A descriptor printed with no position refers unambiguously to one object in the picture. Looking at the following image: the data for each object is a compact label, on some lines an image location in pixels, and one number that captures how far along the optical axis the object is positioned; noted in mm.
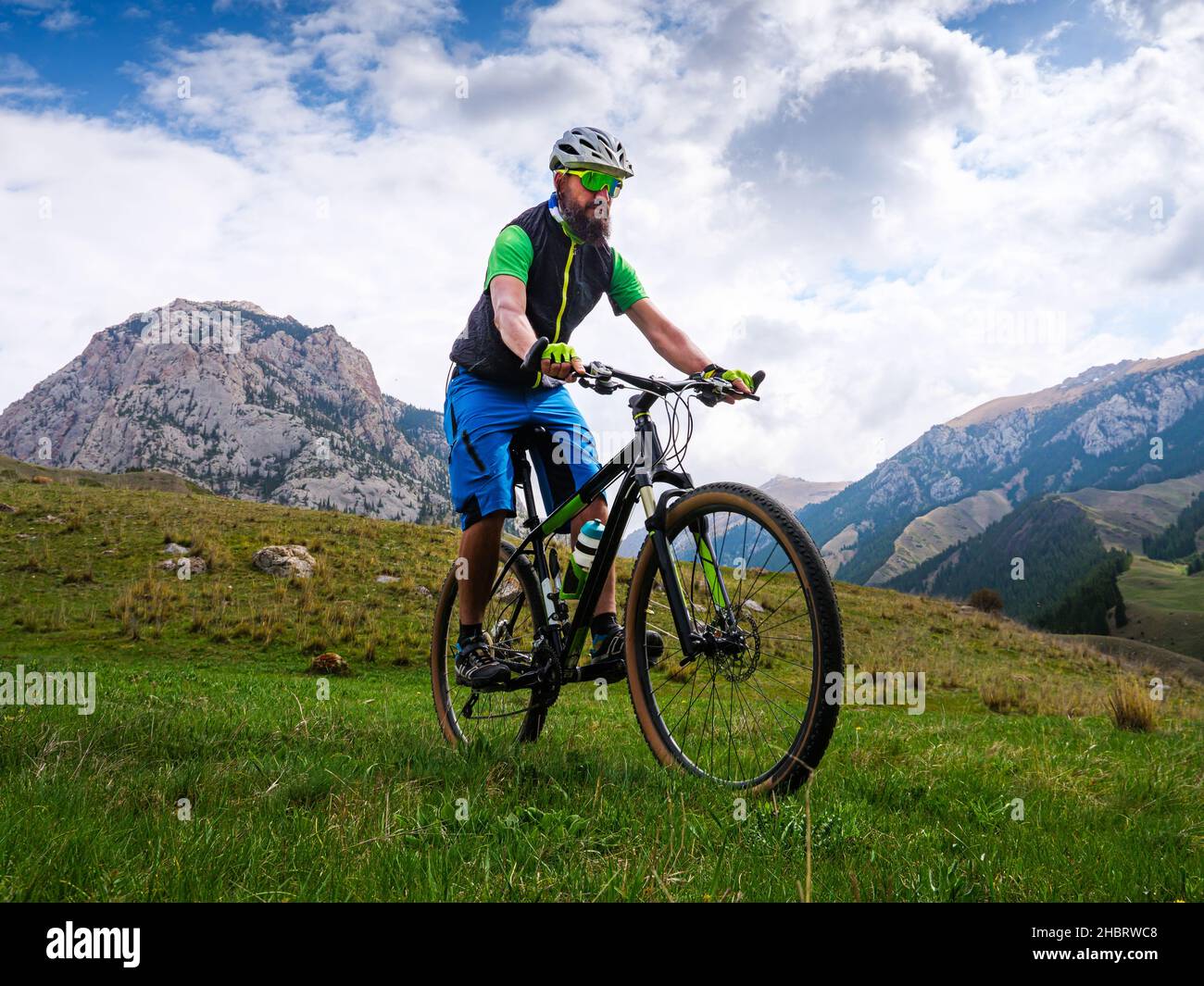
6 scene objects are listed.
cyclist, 4383
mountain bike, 3084
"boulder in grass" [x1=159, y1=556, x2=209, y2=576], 19656
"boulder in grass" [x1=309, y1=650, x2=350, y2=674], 14039
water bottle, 4172
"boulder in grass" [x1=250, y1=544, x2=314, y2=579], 20438
